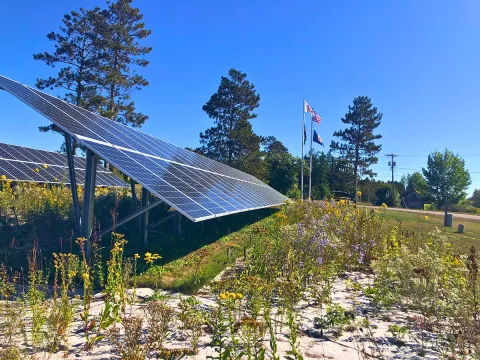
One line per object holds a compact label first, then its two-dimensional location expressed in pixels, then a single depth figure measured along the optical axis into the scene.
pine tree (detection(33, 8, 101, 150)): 24.95
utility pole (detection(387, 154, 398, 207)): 60.41
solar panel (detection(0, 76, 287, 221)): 6.02
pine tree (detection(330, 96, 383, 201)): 49.84
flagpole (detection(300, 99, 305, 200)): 27.55
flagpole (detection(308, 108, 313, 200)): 28.87
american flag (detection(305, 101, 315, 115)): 26.98
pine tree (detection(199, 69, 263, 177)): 37.34
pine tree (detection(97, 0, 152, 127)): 26.17
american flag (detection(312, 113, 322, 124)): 27.28
